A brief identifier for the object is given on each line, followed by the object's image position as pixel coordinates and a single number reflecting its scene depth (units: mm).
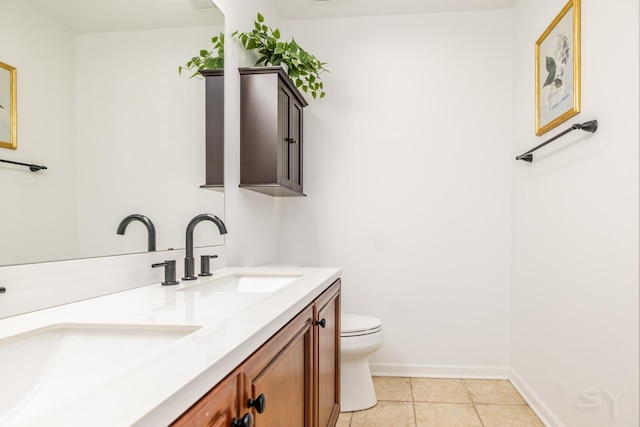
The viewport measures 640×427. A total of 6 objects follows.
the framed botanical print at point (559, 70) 1893
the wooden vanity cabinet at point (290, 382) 735
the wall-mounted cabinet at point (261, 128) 2240
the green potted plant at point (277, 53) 2305
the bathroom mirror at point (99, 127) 988
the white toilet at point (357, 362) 2373
